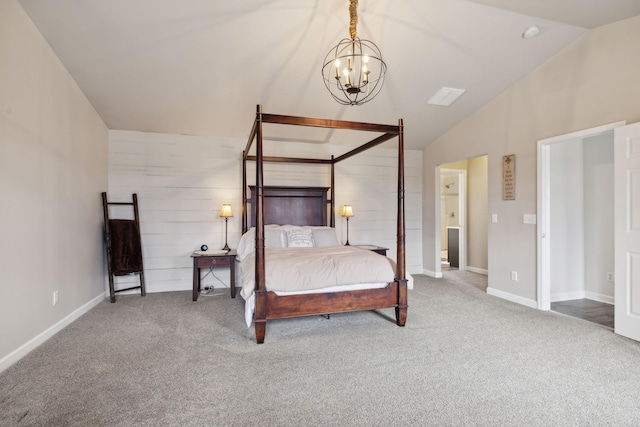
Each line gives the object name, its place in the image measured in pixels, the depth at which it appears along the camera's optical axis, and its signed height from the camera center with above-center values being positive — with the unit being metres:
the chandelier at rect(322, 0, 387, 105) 3.54 +1.68
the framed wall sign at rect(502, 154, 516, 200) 4.27 +0.43
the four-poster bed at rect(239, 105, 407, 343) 2.92 -0.76
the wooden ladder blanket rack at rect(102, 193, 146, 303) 4.34 -0.46
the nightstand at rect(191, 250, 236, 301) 4.37 -0.70
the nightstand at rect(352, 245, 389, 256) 5.03 -0.59
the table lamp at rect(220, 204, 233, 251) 4.84 +0.01
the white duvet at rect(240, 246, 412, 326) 3.03 -0.60
